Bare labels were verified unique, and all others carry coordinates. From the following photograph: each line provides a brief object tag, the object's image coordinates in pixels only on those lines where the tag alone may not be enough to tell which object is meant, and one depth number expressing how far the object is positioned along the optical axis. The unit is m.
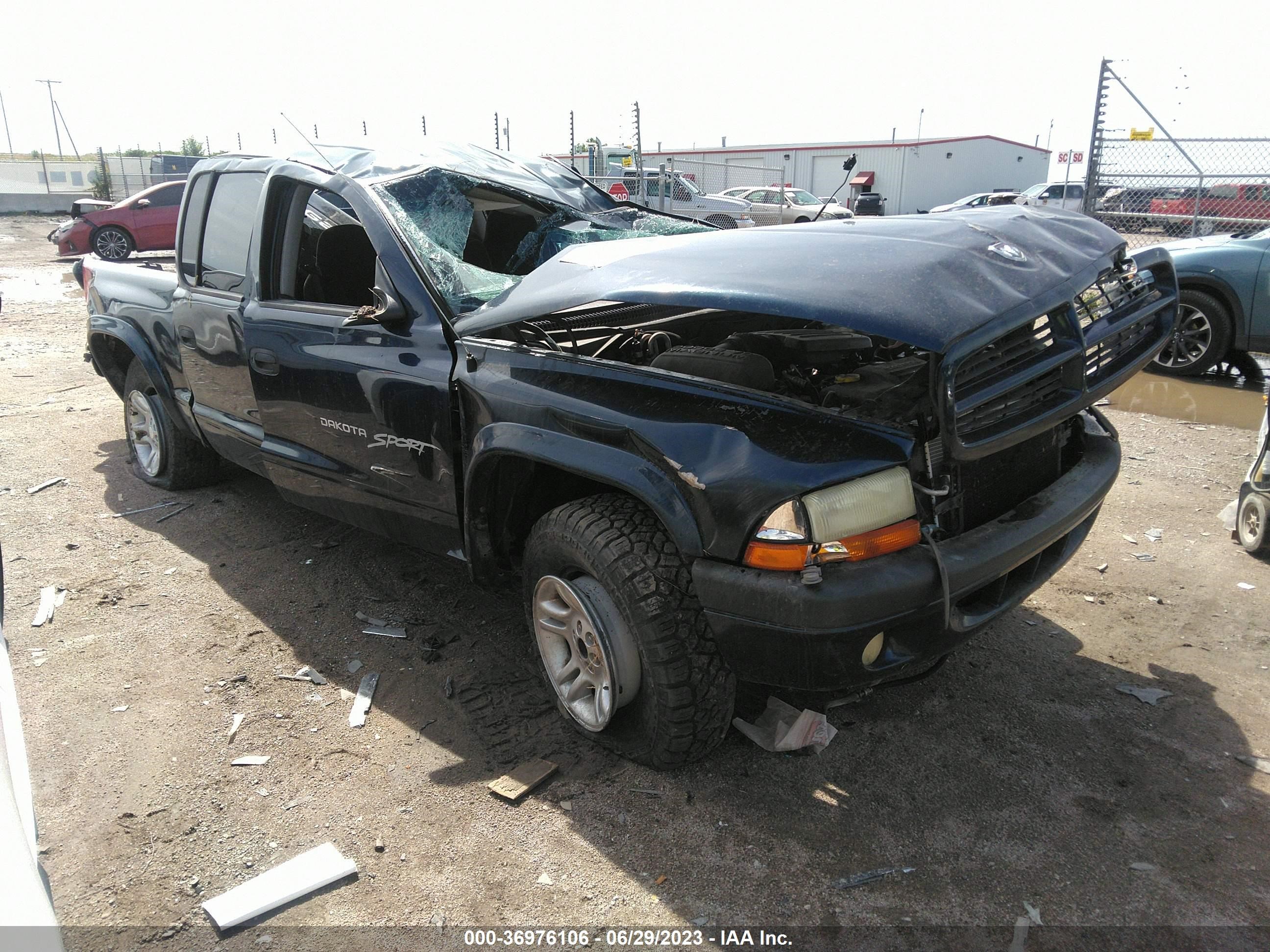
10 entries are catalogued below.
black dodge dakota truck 2.23
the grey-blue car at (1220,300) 7.10
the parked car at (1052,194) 25.36
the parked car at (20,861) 1.20
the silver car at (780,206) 21.30
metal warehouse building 39.34
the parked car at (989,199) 23.38
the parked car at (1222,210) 9.77
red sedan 17.59
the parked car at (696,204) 18.62
